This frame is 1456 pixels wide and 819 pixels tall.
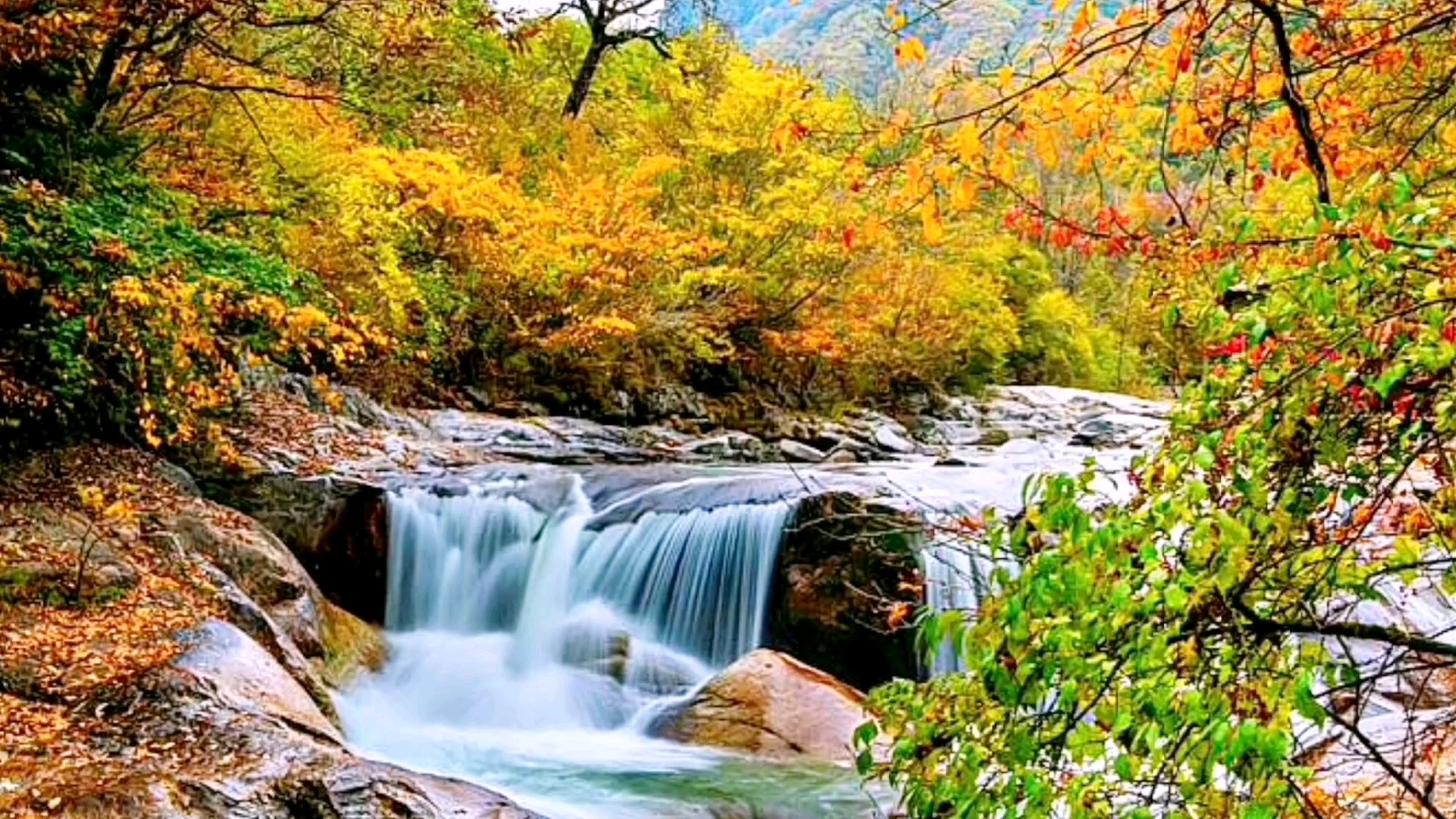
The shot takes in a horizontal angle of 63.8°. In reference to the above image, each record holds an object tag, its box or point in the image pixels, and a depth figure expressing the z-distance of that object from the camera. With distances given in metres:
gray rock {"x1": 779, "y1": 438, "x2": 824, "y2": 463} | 14.83
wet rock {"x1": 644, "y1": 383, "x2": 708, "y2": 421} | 16.39
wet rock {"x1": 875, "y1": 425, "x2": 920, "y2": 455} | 16.38
